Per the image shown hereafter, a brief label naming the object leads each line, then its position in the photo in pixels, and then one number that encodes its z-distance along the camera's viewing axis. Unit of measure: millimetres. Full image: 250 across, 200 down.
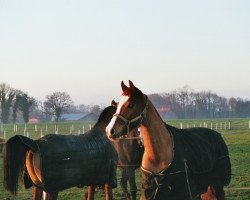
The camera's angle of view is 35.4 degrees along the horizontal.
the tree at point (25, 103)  71062
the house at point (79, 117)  120412
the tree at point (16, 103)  74375
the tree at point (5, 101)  77750
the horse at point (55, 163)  7227
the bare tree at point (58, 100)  65688
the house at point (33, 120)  111125
